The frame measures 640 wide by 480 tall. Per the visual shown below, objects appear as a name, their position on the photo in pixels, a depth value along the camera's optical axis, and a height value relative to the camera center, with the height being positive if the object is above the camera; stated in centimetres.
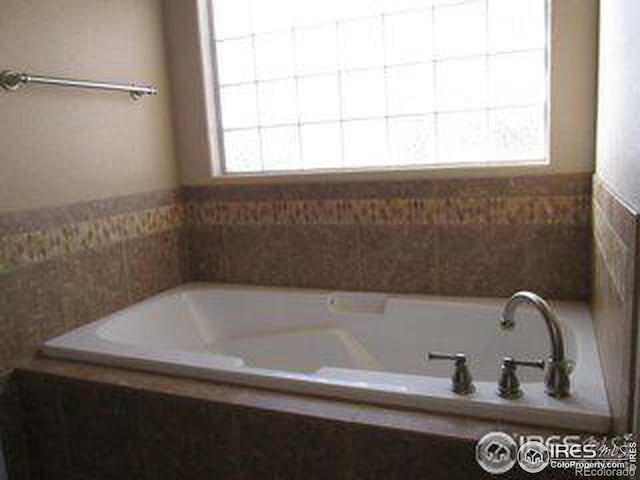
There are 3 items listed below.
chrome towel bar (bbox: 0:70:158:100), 190 +36
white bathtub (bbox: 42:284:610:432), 144 -63
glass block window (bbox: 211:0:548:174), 225 +34
